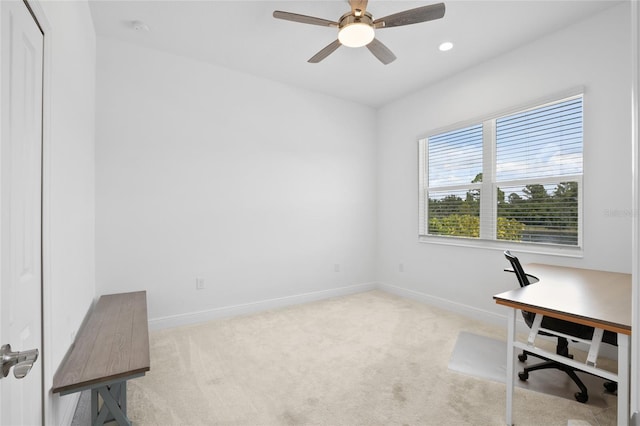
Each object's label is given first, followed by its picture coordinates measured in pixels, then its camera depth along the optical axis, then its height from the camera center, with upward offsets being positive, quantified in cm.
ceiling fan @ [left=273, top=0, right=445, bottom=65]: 213 +141
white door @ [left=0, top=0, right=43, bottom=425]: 93 +3
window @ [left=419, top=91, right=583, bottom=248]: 290 +40
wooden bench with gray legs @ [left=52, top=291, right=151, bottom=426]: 154 -85
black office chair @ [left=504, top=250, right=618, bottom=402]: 195 -79
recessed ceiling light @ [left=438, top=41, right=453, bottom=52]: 309 +174
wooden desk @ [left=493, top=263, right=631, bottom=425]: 142 -51
